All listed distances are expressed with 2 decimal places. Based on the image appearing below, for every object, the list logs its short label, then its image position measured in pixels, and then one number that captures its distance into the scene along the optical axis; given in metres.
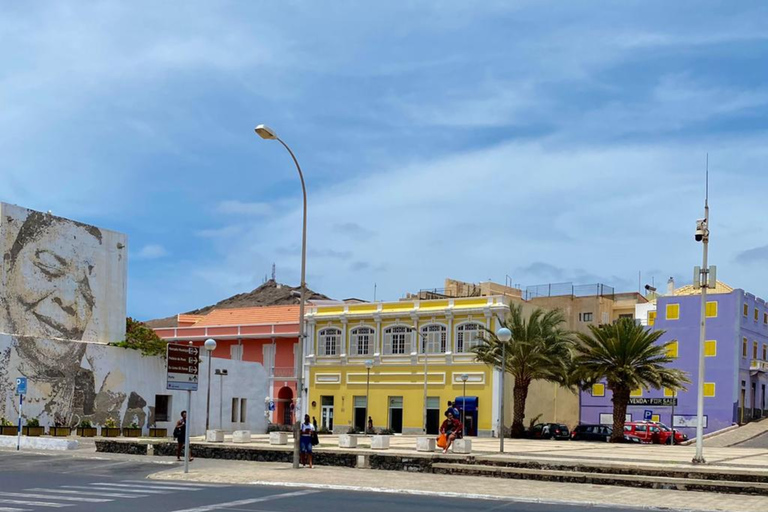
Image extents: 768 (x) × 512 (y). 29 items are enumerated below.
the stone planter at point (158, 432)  49.41
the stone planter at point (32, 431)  42.38
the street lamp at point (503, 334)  30.36
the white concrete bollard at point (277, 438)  34.91
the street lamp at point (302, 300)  25.77
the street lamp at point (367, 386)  59.09
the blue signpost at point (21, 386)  33.12
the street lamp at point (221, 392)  55.85
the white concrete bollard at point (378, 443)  32.28
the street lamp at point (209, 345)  36.14
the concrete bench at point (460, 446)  28.17
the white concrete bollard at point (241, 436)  37.22
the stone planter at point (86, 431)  45.34
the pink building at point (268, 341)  68.31
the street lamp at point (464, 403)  56.58
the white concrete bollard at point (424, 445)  29.72
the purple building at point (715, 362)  58.22
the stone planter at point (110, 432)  46.22
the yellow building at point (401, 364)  58.84
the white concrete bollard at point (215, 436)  37.03
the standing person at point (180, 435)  28.44
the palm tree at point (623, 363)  45.91
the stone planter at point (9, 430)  41.22
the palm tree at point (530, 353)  51.25
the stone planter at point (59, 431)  43.19
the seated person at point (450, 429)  28.44
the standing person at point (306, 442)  26.64
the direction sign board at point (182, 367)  23.14
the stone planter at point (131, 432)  47.57
